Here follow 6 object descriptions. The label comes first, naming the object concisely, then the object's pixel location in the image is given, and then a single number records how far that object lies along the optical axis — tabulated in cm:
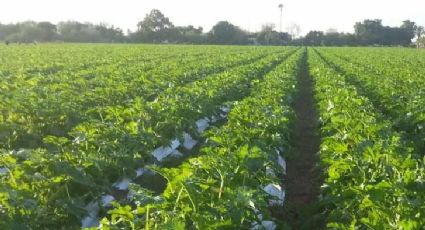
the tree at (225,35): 8550
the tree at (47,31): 7656
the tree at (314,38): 9032
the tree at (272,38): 9000
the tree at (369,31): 9166
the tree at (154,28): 8369
